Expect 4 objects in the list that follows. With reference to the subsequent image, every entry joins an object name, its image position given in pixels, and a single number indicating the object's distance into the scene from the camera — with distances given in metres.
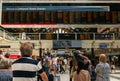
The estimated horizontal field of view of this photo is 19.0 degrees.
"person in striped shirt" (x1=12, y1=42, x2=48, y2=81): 4.34
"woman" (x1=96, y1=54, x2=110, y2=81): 6.74
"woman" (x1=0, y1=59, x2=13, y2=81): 4.82
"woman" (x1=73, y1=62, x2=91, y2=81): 5.34
